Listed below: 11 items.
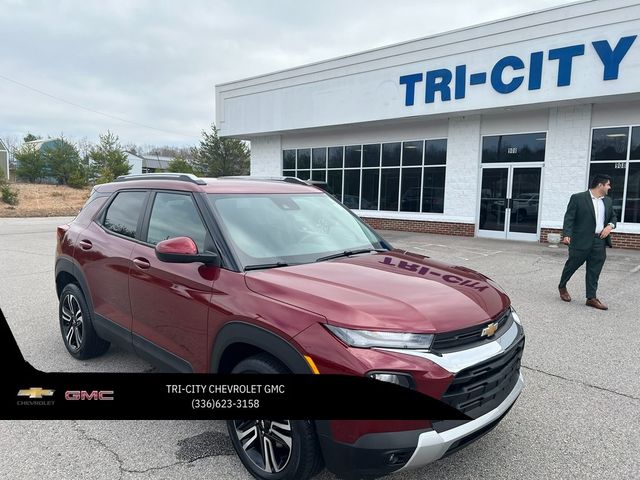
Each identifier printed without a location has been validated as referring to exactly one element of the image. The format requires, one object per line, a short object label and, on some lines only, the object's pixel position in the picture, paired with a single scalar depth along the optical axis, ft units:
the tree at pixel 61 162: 152.56
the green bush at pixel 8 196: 89.42
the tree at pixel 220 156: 134.10
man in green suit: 21.59
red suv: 7.09
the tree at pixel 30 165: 154.81
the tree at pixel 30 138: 247.27
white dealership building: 40.19
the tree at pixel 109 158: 158.20
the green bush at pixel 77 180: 142.82
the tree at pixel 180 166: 161.64
